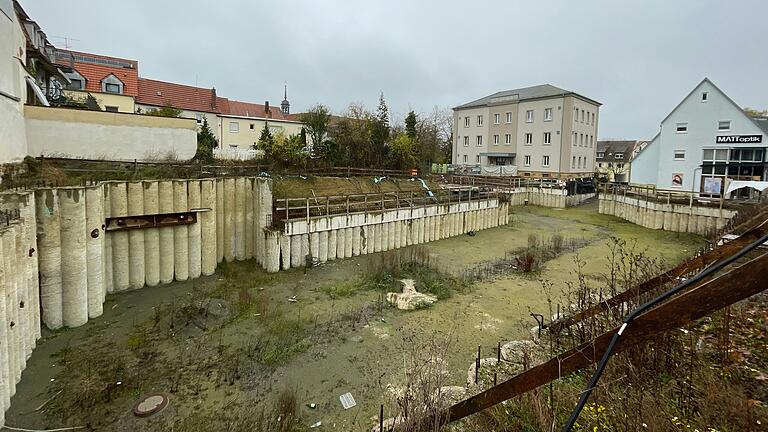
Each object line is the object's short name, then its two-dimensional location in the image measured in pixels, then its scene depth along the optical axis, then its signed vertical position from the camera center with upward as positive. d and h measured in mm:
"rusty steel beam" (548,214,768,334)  7055 -1726
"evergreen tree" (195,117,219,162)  21234 +1972
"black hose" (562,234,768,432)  2410 -1084
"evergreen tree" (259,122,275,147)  23969 +2178
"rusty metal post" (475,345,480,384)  7329 -3522
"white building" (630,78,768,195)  29641 +3314
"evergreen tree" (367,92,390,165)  30359 +3013
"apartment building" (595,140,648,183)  62631 +4983
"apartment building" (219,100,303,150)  37406 +5219
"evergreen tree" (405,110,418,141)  35725 +5067
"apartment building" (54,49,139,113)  28797 +6910
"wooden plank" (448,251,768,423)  2592 -1064
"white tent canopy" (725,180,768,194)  23875 +154
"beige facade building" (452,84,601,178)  40812 +5585
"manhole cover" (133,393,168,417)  7508 -4426
